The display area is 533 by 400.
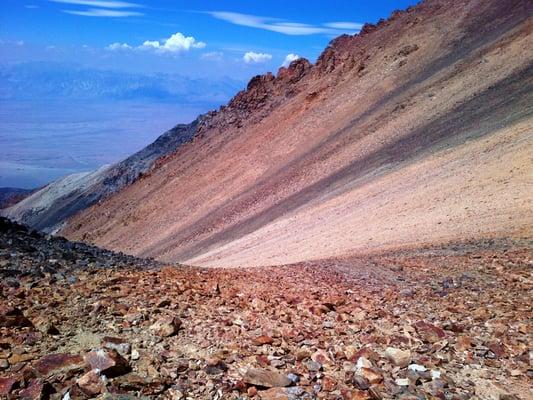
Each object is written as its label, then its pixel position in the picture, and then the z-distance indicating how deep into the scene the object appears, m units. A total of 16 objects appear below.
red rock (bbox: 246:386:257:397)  4.71
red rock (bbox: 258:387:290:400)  4.69
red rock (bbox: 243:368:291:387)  4.86
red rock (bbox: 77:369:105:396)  4.43
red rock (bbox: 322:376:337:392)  4.90
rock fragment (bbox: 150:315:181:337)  5.73
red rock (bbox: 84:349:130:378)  4.70
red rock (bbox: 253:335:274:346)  5.75
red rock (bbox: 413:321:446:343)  6.07
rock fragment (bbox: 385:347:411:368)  5.36
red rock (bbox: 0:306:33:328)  5.53
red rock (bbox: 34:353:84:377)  4.70
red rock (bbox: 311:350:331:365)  5.40
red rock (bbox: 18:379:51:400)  4.34
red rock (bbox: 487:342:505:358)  5.72
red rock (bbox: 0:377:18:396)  4.40
